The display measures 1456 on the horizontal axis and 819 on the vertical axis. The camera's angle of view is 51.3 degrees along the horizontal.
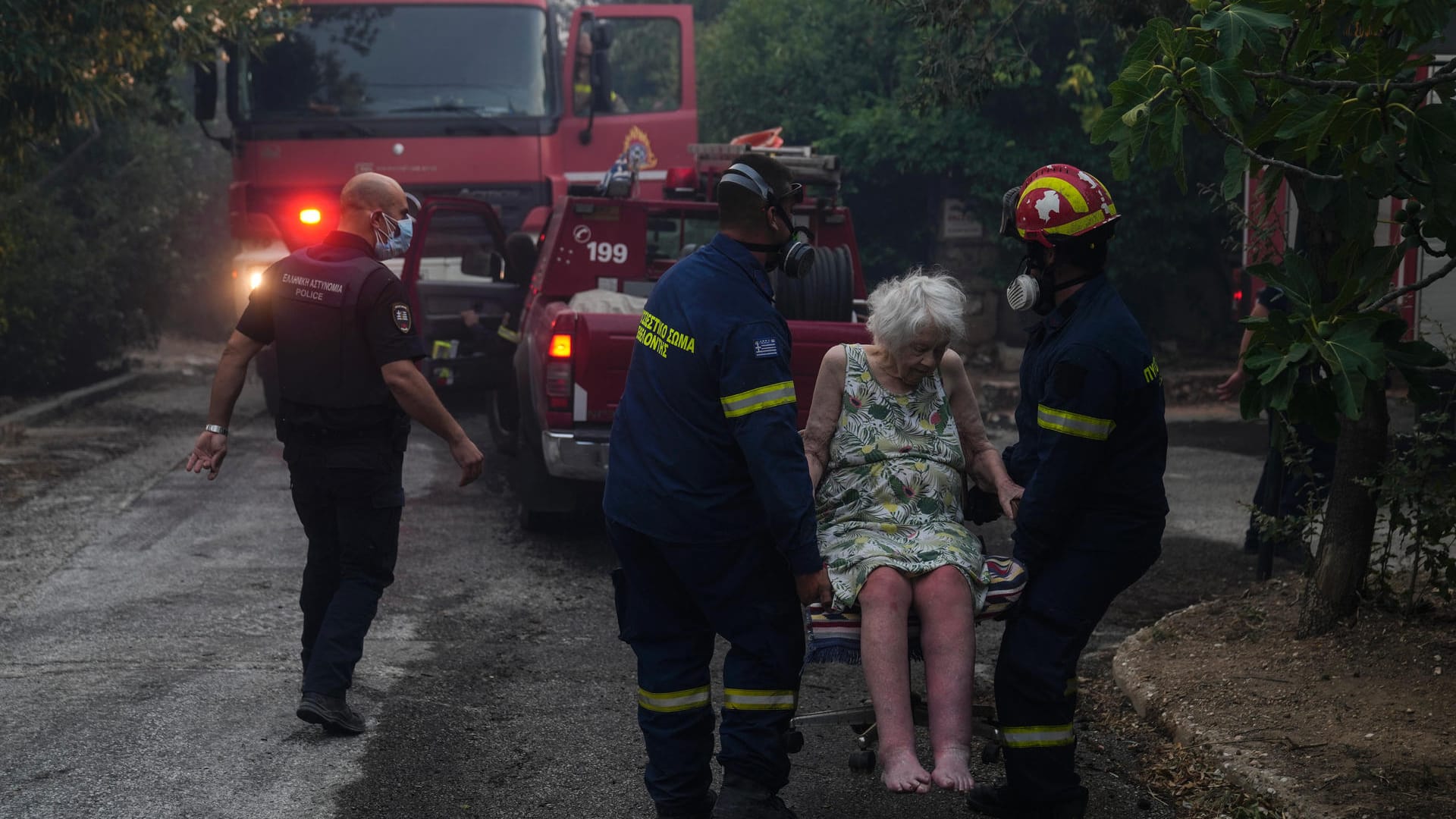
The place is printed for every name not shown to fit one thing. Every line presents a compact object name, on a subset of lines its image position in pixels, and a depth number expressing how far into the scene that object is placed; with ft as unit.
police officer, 16.79
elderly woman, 13.42
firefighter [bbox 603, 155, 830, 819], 12.75
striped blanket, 13.88
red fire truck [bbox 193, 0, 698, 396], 42.50
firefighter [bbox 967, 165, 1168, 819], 13.44
